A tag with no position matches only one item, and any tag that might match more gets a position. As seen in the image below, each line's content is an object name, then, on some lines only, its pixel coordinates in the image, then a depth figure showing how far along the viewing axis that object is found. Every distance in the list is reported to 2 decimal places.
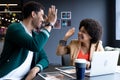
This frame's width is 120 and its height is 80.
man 1.83
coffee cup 1.61
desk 1.70
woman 2.38
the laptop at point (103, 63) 1.71
